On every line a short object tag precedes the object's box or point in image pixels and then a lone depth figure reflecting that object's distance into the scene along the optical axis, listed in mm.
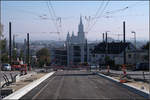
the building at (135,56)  89625
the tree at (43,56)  115400
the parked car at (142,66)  67694
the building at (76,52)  142588
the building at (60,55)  152625
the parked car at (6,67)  64212
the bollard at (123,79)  27581
